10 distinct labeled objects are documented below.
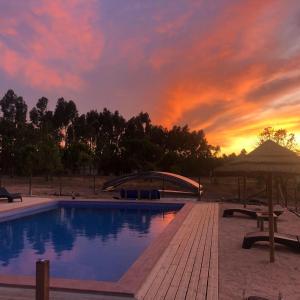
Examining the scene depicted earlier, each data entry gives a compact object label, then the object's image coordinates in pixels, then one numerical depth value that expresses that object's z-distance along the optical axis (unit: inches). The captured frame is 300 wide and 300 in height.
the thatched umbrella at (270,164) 227.2
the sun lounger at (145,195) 703.9
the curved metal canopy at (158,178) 809.5
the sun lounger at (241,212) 454.7
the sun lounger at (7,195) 622.7
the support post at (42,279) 120.9
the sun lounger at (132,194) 712.0
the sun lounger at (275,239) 277.0
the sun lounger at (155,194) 701.2
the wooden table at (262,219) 360.4
